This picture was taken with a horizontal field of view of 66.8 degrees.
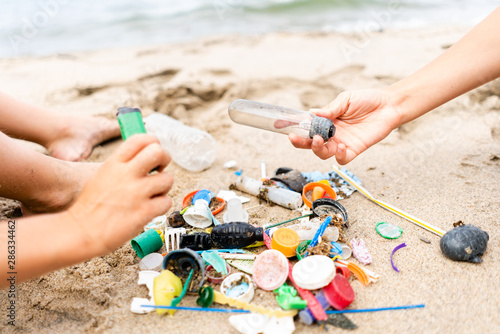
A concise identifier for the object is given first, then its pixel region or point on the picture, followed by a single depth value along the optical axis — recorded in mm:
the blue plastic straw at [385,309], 340
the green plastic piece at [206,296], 346
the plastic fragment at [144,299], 352
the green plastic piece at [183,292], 344
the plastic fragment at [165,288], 347
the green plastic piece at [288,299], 334
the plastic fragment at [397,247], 403
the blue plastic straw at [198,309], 344
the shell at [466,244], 375
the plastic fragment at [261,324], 328
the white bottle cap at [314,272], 344
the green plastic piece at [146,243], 412
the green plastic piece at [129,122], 348
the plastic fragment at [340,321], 328
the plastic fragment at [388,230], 425
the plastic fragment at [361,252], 393
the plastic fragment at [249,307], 335
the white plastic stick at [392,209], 426
